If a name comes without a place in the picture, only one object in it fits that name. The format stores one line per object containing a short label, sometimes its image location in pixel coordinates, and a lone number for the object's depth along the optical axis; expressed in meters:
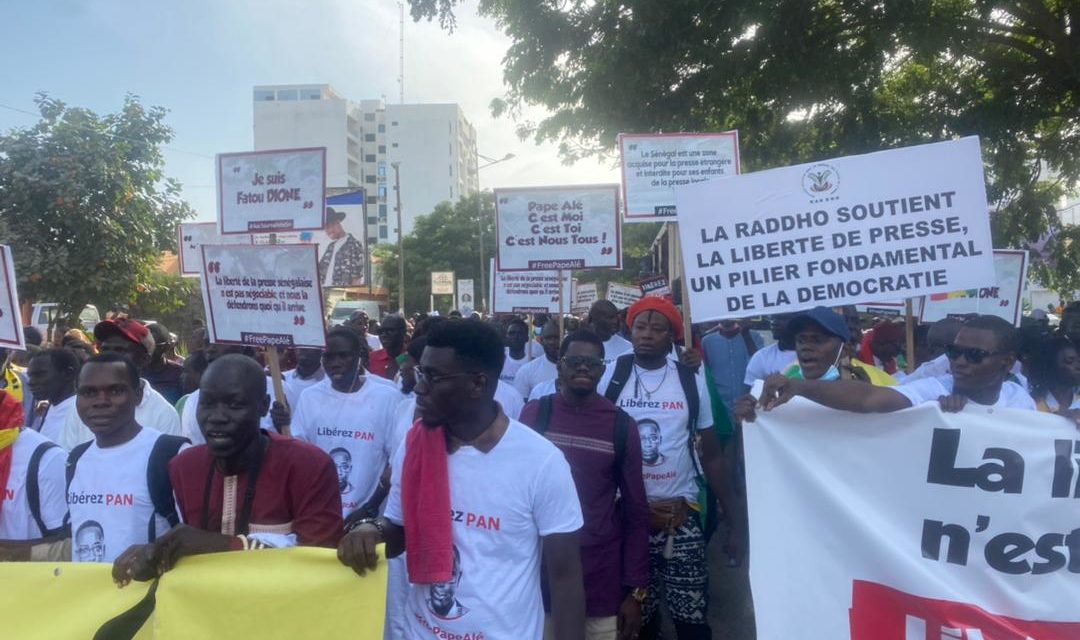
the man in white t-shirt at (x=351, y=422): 4.61
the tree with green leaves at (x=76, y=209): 11.12
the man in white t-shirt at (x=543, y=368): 7.08
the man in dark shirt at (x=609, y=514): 3.59
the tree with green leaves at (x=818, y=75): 10.34
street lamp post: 50.04
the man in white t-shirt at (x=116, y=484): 2.94
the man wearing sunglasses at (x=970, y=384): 3.12
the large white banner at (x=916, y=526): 3.00
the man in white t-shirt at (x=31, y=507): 3.20
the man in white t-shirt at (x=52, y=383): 4.69
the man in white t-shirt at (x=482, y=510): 2.60
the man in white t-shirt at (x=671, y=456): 4.08
